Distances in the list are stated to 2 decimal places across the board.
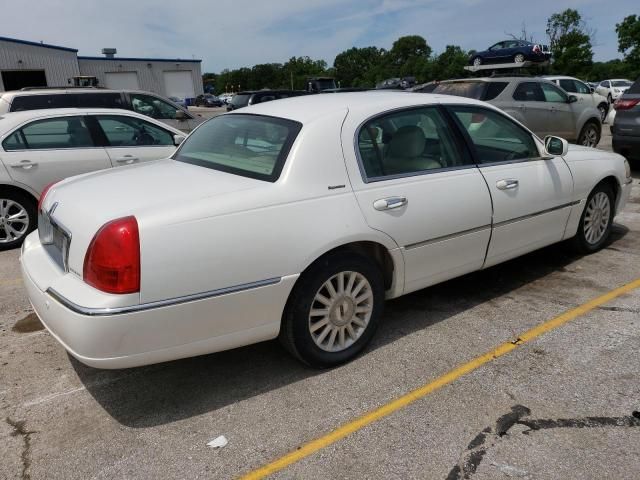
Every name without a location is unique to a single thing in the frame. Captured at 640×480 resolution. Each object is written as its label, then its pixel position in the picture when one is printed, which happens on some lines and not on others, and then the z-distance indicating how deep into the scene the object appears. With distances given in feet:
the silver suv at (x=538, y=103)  32.81
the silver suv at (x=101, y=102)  26.22
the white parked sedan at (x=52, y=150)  19.72
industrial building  109.60
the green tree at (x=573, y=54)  174.19
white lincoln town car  8.48
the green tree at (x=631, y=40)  165.58
